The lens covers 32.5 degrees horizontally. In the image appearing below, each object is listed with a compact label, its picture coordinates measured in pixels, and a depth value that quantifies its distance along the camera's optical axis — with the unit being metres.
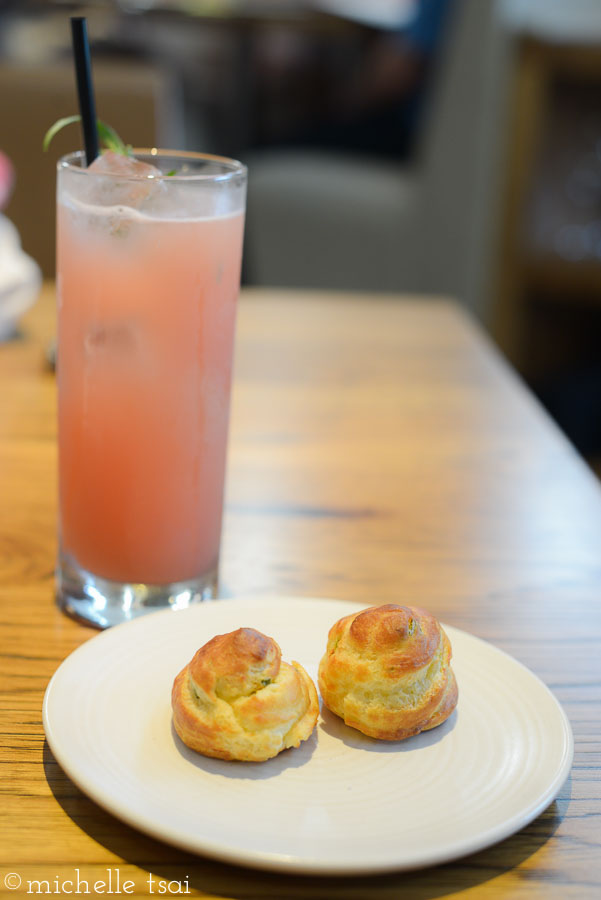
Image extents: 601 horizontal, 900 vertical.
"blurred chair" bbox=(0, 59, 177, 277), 1.76
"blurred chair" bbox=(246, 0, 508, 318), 2.78
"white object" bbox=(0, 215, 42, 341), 1.08
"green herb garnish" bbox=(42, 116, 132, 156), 0.57
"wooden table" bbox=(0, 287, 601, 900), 0.41
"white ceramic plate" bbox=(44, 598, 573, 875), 0.39
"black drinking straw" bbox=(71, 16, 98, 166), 0.56
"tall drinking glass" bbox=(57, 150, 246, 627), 0.54
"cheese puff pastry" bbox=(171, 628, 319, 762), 0.43
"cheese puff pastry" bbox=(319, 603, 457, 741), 0.46
